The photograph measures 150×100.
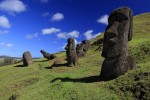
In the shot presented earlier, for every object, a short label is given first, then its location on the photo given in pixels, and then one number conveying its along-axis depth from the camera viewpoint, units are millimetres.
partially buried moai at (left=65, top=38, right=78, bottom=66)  17071
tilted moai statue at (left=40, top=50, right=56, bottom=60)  23039
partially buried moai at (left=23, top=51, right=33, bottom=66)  20422
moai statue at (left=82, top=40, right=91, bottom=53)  21701
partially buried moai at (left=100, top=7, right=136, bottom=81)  9575
